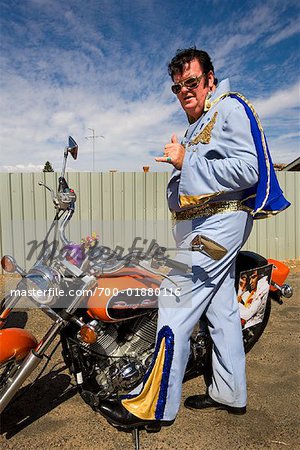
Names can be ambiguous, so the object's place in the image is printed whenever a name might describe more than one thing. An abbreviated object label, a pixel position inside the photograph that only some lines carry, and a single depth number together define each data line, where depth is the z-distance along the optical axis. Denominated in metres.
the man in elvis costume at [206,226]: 1.68
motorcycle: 1.74
